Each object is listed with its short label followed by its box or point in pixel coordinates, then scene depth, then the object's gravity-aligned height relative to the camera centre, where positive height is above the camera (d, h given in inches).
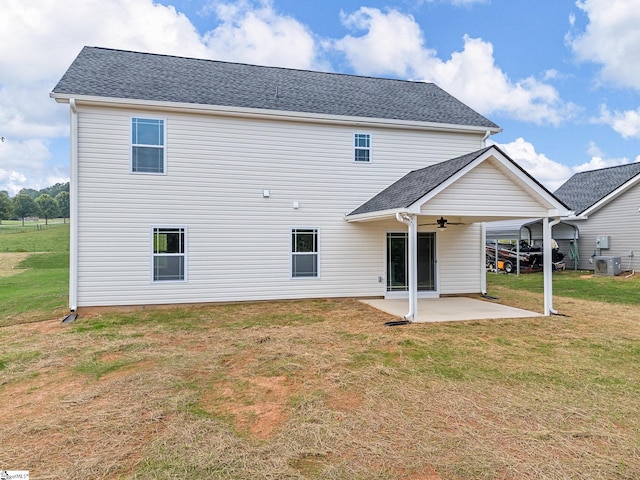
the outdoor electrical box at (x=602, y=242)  731.4 +3.9
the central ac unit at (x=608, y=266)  676.1 -40.3
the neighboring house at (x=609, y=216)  698.2 +55.6
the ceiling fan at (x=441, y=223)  413.7 +24.6
